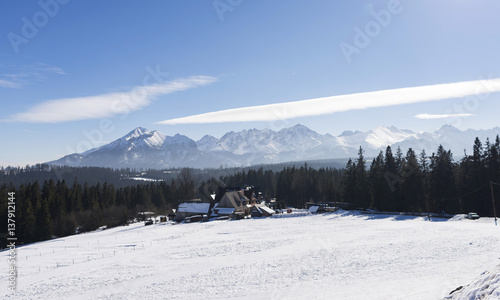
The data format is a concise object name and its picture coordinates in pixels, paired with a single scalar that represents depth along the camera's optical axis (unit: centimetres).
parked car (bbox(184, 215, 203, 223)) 7579
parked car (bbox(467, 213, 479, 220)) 4838
